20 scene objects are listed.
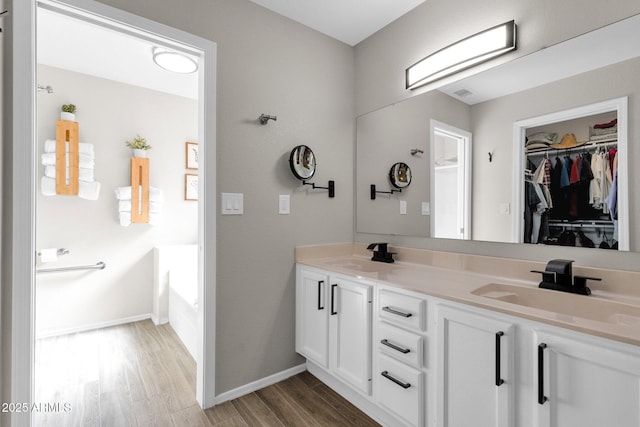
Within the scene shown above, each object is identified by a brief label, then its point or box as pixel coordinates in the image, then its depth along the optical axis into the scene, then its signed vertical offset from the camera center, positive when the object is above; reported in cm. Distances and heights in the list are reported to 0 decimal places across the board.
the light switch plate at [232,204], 186 +5
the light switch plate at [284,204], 210 +6
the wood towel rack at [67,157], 279 +50
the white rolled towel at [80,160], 275 +48
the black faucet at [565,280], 126 -28
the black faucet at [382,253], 212 -29
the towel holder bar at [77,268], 273 -53
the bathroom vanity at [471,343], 92 -51
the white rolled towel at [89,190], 291 +21
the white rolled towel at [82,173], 277 +36
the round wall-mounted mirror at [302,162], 210 +35
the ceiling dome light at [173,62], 246 +128
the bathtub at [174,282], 282 -72
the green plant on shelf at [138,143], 319 +72
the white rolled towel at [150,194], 309 +19
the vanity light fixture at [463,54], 157 +91
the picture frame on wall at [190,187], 357 +30
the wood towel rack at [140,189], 316 +23
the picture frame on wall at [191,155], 359 +68
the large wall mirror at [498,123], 126 +51
